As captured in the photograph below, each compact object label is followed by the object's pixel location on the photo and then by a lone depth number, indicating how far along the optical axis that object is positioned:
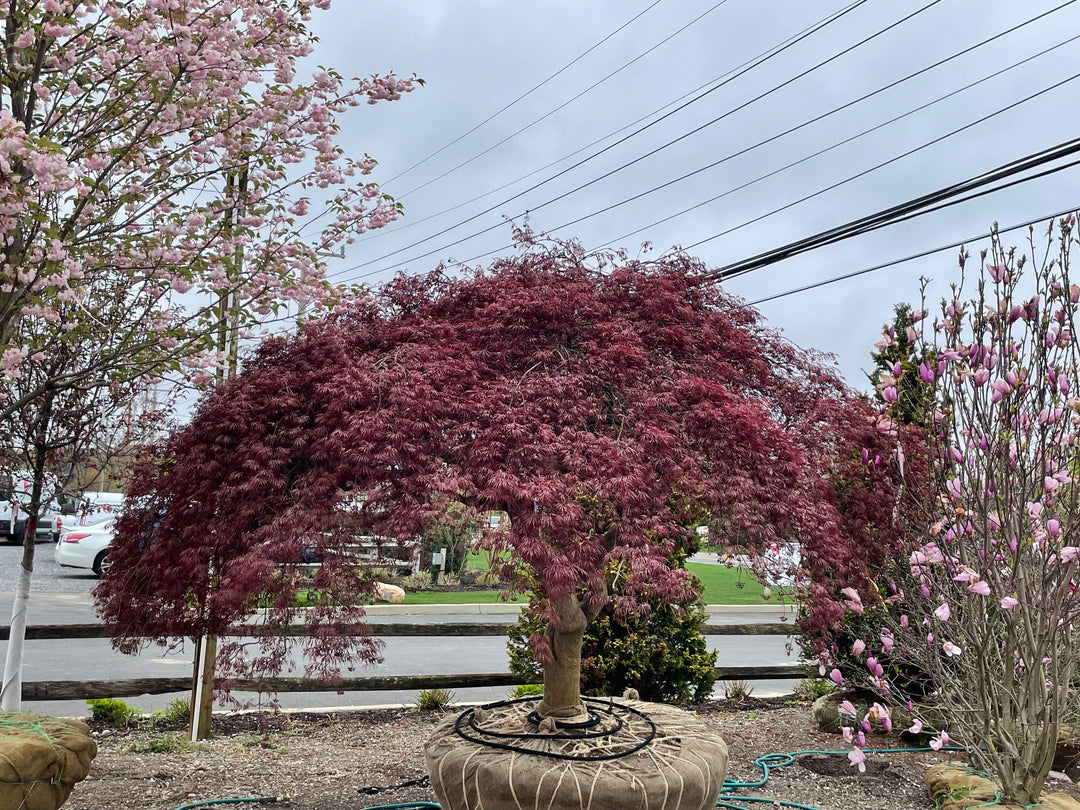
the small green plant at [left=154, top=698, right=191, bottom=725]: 6.76
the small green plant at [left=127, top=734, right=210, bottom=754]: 5.94
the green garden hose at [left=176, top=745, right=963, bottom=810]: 4.78
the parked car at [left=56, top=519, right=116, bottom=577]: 17.12
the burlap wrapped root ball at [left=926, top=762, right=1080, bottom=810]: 4.39
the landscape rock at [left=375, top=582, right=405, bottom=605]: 14.65
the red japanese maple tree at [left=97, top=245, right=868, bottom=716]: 3.34
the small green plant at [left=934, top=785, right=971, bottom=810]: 4.68
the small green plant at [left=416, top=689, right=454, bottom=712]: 7.46
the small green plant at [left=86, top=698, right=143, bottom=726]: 6.70
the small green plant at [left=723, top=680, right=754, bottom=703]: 8.02
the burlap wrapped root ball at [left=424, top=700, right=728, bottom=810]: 3.36
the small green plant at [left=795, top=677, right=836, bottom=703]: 8.09
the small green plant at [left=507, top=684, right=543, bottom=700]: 7.16
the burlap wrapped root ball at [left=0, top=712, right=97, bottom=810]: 3.79
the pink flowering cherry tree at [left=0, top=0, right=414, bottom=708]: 4.52
